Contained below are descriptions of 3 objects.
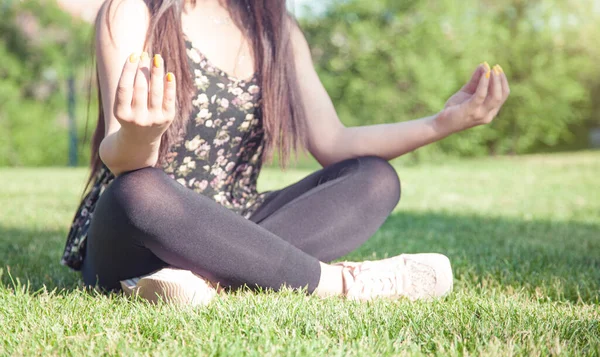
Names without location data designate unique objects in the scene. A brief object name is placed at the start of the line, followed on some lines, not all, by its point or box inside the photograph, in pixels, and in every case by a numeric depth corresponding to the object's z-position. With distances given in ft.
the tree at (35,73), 54.80
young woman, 5.30
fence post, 53.88
